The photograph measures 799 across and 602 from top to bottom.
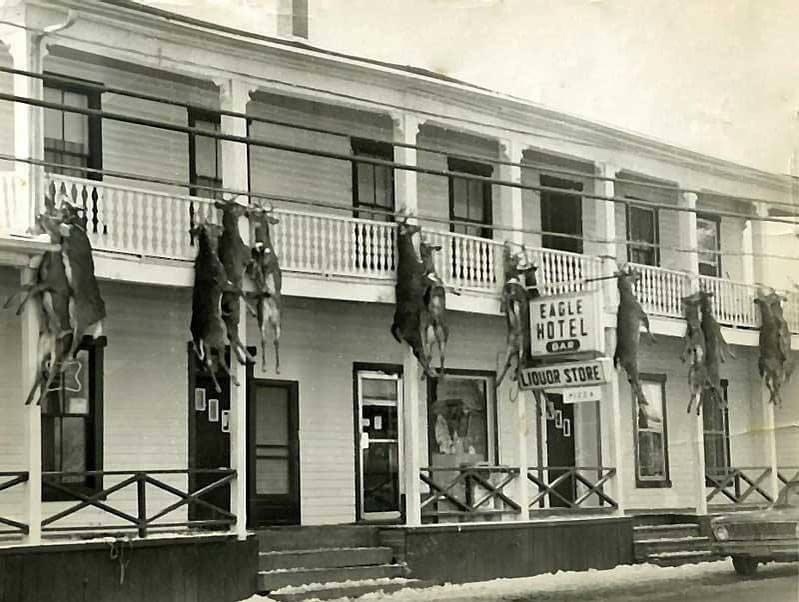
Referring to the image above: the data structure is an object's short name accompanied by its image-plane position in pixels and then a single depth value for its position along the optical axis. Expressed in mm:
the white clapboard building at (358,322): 9344
